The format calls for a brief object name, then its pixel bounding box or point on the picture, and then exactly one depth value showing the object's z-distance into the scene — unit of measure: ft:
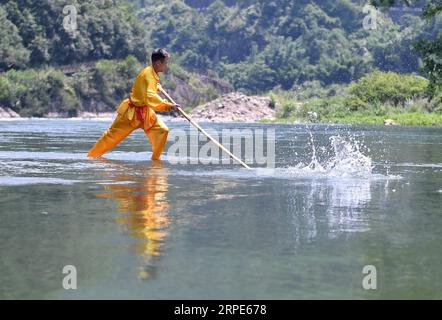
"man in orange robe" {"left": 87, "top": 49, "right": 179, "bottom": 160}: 62.59
